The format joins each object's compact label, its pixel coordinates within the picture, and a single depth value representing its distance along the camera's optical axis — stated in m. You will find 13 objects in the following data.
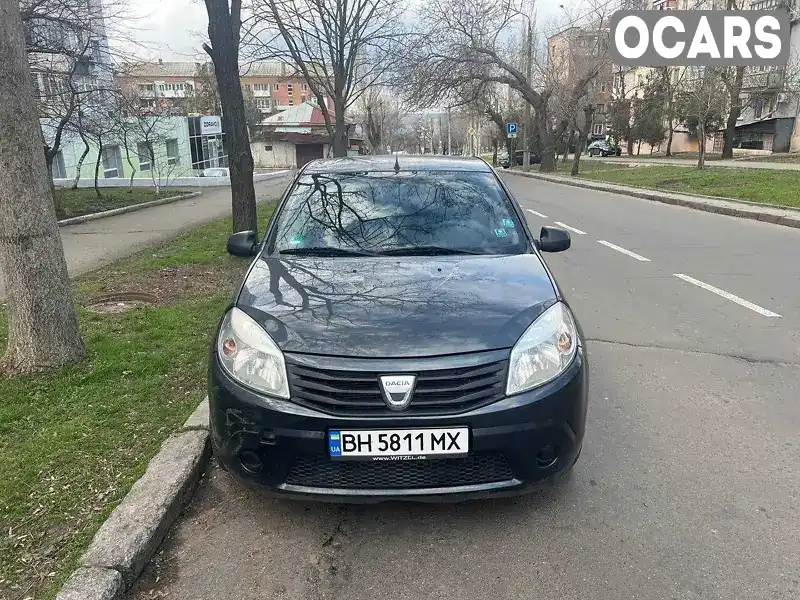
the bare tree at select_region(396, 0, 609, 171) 30.59
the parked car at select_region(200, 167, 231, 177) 32.86
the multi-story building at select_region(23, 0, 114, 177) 13.79
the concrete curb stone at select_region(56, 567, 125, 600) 2.32
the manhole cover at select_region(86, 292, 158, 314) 6.59
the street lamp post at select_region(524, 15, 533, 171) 35.97
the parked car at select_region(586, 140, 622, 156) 57.38
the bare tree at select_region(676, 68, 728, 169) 25.12
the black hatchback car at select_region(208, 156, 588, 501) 2.57
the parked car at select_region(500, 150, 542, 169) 51.78
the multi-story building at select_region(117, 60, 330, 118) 20.83
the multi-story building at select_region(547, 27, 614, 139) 32.38
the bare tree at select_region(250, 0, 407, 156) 24.12
